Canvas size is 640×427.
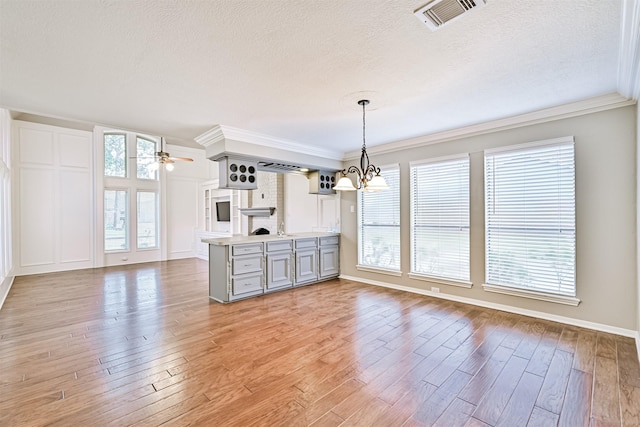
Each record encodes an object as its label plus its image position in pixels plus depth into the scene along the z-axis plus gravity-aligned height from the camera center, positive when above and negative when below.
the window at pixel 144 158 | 8.21 +1.59
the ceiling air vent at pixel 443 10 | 1.75 +1.24
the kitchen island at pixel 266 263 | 4.50 -0.86
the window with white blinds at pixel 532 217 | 3.50 -0.09
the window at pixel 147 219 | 8.27 -0.13
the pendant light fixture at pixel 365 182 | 3.19 +0.34
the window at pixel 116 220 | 7.72 -0.14
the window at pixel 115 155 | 7.71 +1.62
